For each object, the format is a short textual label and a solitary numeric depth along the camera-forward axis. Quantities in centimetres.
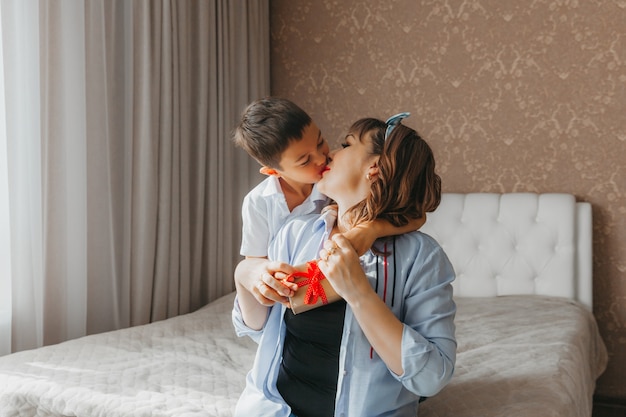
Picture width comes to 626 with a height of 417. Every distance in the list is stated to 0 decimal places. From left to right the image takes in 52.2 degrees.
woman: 125
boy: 132
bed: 176
